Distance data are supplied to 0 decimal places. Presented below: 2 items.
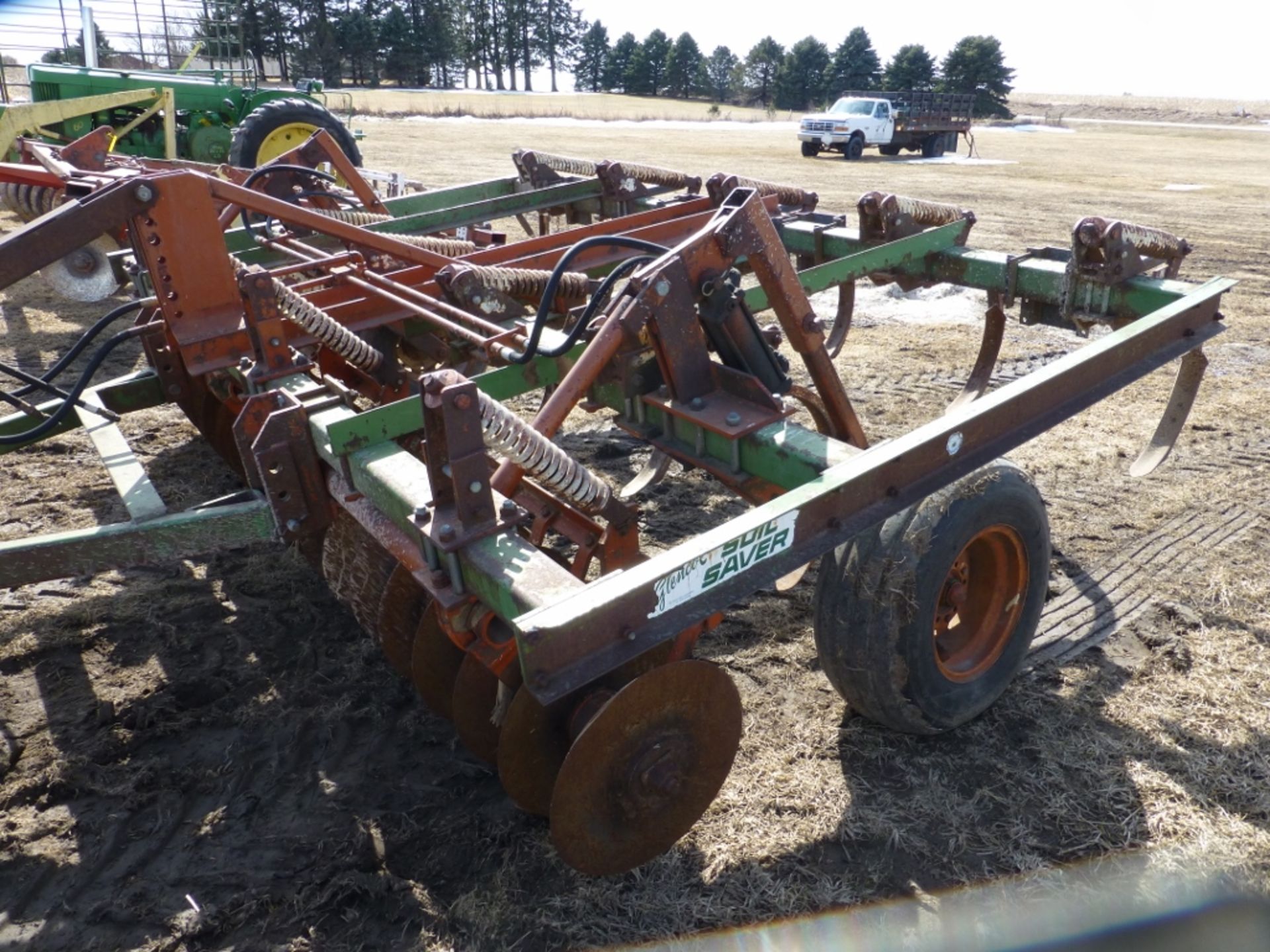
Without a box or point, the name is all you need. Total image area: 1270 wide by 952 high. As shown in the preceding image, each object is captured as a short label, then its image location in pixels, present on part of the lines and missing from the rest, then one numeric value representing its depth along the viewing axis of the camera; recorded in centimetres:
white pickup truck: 2327
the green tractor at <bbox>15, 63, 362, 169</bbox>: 984
